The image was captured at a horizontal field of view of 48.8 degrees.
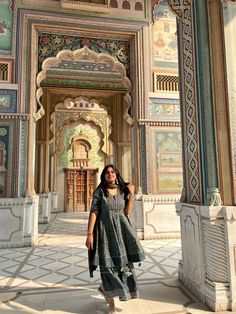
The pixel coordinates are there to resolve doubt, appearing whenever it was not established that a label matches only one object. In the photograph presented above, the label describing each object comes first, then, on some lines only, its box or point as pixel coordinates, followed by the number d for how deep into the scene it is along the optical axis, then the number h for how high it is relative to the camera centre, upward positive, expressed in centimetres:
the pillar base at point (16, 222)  457 -61
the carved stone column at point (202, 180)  211 +3
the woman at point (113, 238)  202 -42
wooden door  1101 -5
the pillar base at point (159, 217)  504 -62
